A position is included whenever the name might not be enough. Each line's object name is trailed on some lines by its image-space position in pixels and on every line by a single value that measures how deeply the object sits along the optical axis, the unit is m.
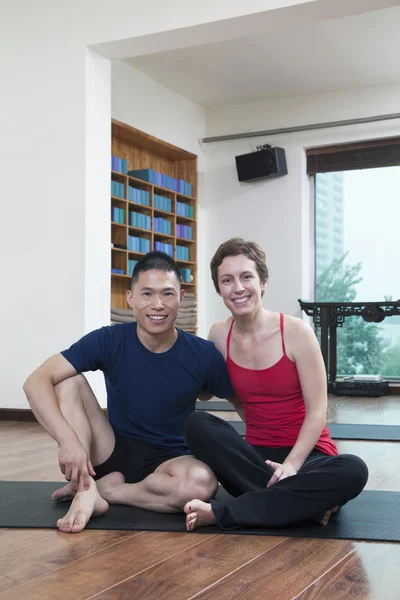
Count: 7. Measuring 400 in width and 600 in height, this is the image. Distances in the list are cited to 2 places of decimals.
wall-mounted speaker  7.43
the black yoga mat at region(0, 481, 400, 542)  2.02
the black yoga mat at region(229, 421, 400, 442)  4.03
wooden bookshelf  6.65
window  7.41
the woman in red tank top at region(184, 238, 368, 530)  2.04
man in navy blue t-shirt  2.27
